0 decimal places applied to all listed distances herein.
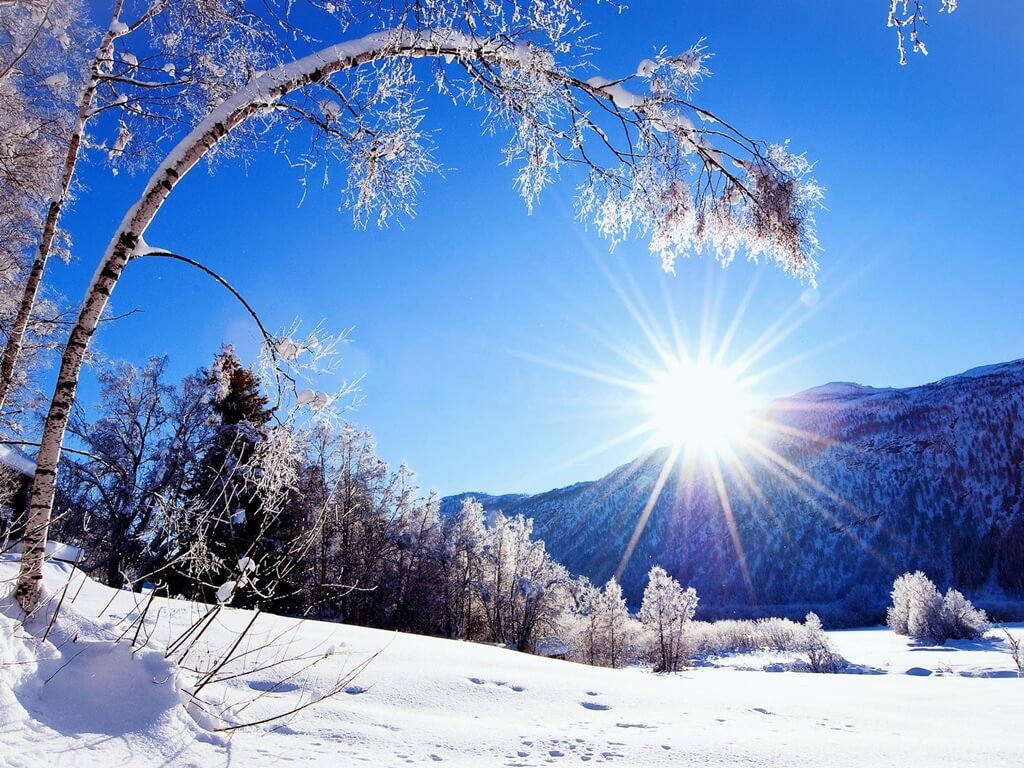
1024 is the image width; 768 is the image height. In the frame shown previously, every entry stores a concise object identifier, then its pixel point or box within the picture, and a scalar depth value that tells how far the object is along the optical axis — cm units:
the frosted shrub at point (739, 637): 4425
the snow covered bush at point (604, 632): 3519
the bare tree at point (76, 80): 347
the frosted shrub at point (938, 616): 4084
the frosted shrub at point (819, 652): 3117
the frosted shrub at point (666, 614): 3462
